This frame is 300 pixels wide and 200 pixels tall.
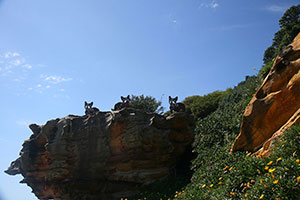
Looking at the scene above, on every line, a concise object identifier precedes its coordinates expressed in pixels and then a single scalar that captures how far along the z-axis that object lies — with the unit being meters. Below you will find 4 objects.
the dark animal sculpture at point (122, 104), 17.52
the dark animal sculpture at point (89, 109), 18.45
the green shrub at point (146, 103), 27.23
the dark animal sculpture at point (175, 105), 16.62
